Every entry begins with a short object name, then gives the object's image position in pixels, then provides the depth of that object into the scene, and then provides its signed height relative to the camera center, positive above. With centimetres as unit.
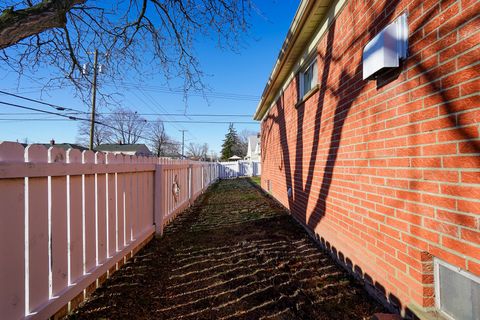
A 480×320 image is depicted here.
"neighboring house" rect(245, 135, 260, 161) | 4364 +295
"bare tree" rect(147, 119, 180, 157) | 5081 +502
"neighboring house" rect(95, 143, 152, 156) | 3878 +292
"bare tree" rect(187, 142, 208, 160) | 6769 +378
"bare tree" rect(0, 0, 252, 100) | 319 +234
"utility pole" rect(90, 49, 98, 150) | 664 +260
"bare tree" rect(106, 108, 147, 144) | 4880 +814
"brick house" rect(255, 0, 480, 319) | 136 +4
